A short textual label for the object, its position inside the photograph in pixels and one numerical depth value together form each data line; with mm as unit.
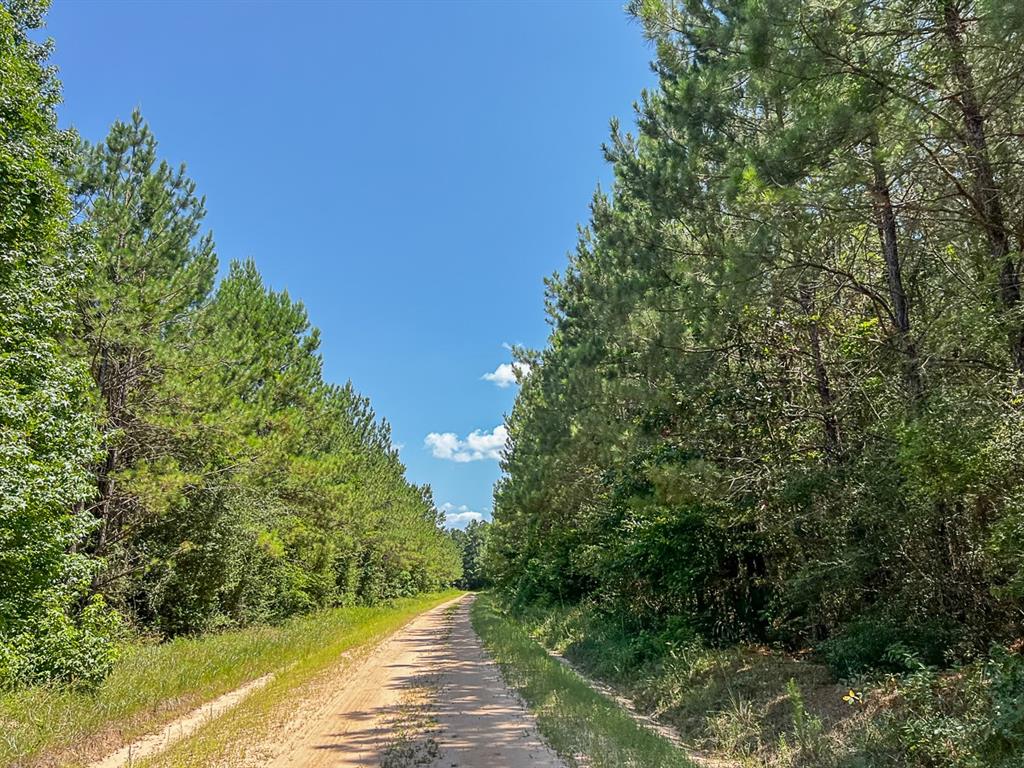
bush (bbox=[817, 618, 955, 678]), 7109
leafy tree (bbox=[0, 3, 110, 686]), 8250
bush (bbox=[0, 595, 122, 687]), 8883
